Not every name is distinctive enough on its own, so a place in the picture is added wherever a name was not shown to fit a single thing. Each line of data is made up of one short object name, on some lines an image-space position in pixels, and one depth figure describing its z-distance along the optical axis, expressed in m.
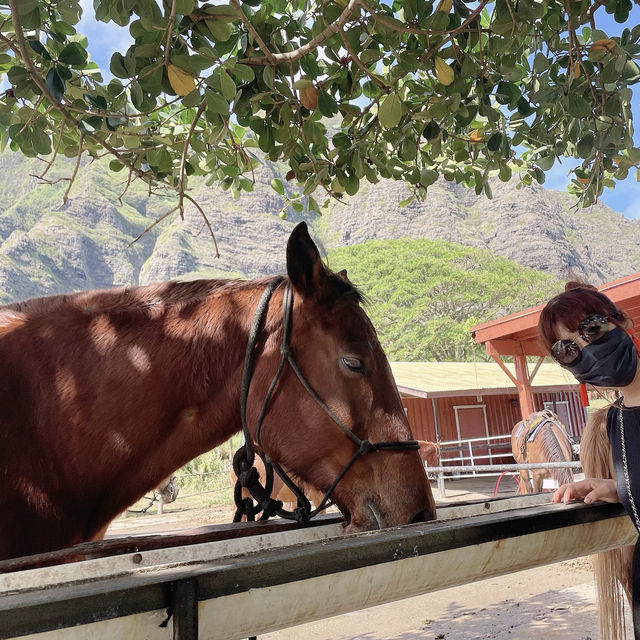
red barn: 17.50
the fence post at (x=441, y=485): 12.55
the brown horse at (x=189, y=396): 1.69
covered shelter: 9.92
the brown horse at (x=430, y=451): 13.48
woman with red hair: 1.79
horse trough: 0.77
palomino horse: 9.08
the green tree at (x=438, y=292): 36.58
